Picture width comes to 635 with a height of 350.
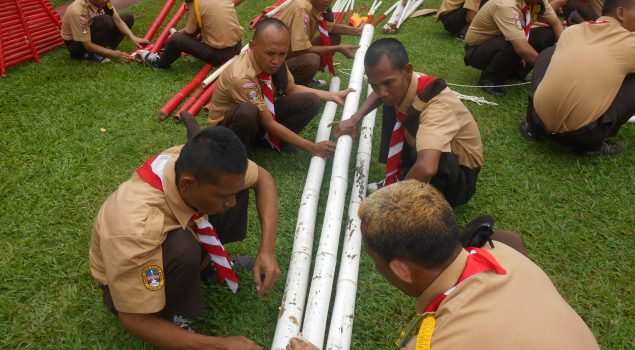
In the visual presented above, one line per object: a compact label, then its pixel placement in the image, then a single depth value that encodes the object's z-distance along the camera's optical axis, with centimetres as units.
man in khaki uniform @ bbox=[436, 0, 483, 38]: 710
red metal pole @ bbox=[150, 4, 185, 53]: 625
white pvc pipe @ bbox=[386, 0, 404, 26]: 751
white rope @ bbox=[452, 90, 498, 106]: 550
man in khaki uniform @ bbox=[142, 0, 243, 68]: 564
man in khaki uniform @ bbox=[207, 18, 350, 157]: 395
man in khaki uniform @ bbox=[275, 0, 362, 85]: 523
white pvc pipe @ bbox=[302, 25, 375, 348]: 263
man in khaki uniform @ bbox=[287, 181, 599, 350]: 158
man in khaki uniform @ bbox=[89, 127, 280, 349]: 216
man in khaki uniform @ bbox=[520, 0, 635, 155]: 417
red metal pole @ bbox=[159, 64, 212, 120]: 492
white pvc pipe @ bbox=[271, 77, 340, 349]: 257
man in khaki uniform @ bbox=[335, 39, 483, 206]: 324
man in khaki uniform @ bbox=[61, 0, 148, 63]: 592
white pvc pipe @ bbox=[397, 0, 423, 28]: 784
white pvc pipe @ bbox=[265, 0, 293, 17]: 526
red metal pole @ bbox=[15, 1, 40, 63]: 600
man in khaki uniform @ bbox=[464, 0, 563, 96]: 541
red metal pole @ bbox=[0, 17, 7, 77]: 564
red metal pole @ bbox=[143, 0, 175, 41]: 663
